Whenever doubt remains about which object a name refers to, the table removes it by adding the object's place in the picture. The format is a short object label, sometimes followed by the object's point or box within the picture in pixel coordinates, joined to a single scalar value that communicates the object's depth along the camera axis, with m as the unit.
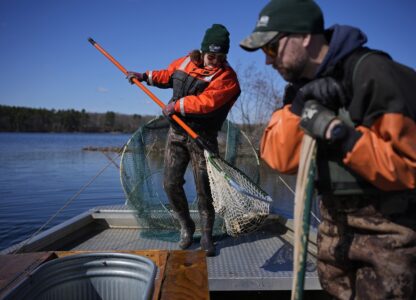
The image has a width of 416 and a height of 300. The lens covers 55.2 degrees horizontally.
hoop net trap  5.47
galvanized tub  2.38
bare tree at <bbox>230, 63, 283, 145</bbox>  23.30
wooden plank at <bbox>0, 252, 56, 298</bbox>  2.19
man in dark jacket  1.62
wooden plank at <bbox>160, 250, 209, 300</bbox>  2.29
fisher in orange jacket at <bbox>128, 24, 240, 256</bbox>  4.24
